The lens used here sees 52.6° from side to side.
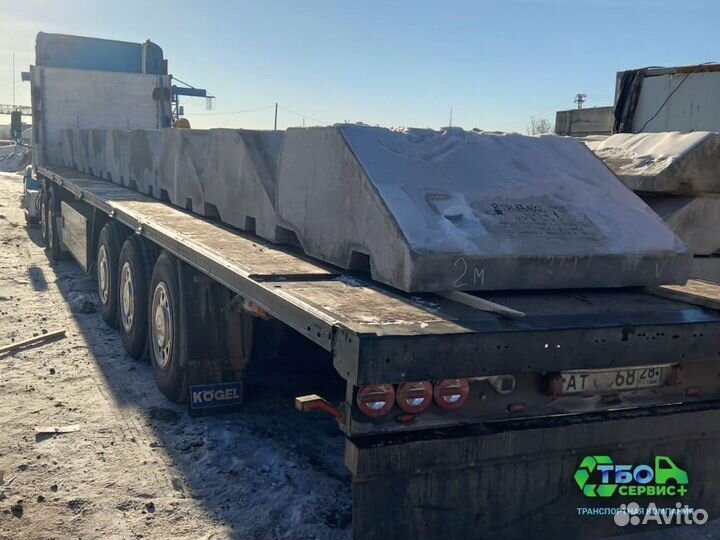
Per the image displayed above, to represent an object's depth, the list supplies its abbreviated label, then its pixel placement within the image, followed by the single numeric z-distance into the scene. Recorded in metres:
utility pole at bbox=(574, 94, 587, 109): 45.89
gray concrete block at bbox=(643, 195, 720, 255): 4.85
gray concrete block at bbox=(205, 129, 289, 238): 4.68
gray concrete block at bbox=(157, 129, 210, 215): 5.98
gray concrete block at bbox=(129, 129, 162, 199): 7.36
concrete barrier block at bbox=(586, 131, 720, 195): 4.93
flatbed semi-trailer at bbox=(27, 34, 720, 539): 2.68
